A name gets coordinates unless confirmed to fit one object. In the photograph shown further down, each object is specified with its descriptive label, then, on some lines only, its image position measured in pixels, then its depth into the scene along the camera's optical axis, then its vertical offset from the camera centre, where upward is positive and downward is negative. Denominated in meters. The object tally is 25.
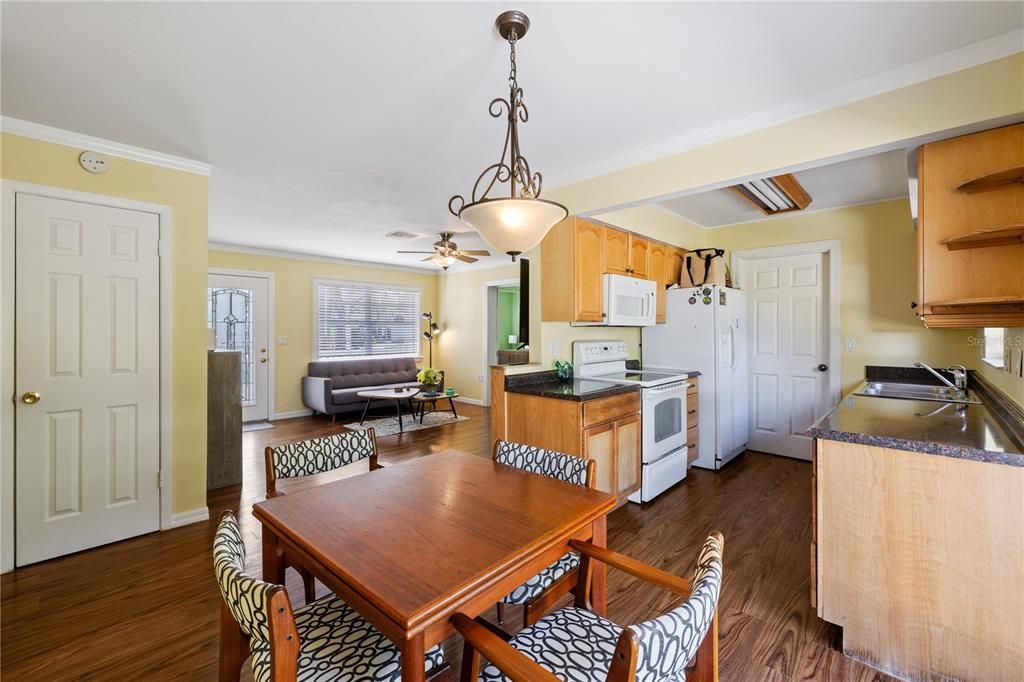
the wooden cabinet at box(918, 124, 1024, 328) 1.70 +0.46
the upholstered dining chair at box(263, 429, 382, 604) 1.82 -0.52
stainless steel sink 2.52 -0.33
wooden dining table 0.94 -0.54
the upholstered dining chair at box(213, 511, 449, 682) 0.81 -0.79
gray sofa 5.92 -0.57
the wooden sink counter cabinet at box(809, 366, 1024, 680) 1.44 -0.73
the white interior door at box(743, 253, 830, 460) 4.03 -0.07
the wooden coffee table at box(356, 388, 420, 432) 5.49 -0.68
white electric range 3.17 -0.53
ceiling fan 4.78 +0.99
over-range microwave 3.33 +0.34
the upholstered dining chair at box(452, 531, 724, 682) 0.69 -0.62
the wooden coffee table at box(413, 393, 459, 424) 5.56 -0.73
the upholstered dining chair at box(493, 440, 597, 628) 1.45 -0.81
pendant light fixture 1.45 +0.45
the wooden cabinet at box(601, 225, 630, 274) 3.38 +0.73
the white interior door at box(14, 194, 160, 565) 2.36 -0.20
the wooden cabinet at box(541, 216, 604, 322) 3.09 +0.51
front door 5.72 +0.21
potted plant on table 6.15 -0.52
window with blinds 6.68 +0.36
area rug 5.45 -1.09
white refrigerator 3.83 -0.11
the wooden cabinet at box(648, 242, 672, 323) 3.96 +0.71
